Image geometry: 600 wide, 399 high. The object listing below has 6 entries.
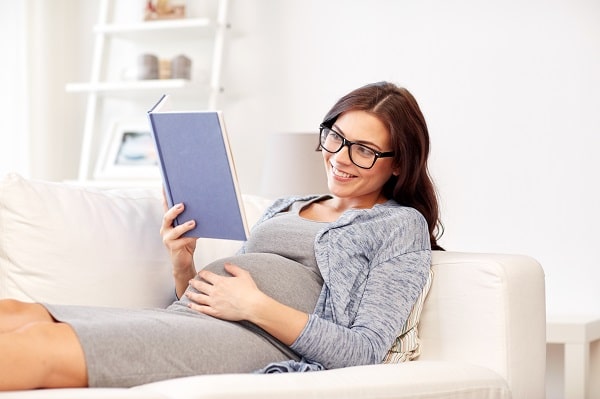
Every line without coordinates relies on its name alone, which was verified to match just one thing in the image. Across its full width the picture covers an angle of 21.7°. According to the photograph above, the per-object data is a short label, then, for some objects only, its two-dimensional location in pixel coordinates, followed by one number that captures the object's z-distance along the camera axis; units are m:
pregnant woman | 2.54
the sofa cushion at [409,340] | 2.89
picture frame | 4.74
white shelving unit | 4.59
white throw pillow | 2.94
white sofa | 2.79
